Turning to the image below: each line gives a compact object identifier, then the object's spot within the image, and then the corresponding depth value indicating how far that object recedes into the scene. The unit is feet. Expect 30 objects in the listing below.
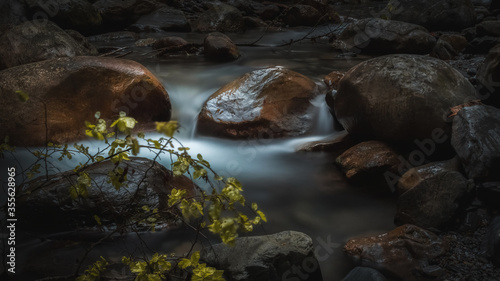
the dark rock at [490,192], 12.53
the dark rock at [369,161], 15.25
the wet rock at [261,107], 18.62
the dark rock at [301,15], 44.19
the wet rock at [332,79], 22.01
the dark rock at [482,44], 28.55
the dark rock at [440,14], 38.11
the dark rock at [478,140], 12.96
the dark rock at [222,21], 41.93
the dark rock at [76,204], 12.80
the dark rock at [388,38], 29.14
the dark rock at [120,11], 41.83
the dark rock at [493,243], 10.75
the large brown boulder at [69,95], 17.21
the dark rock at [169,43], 30.71
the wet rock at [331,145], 17.78
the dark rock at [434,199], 12.27
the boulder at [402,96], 15.61
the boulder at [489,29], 30.22
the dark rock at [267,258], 10.09
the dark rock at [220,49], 28.27
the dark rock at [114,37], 37.78
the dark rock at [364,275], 9.99
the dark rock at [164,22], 42.60
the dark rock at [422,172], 13.74
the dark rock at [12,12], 33.01
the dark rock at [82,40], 28.60
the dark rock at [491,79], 14.83
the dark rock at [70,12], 35.24
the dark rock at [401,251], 10.94
